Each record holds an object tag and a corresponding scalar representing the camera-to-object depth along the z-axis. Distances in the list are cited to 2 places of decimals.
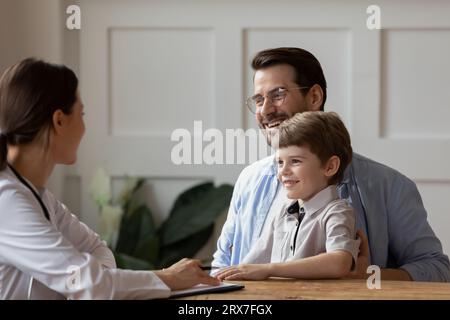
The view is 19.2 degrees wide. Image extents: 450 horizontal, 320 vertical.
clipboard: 2.74
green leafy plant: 4.70
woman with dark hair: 2.61
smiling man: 3.39
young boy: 3.12
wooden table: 2.75
